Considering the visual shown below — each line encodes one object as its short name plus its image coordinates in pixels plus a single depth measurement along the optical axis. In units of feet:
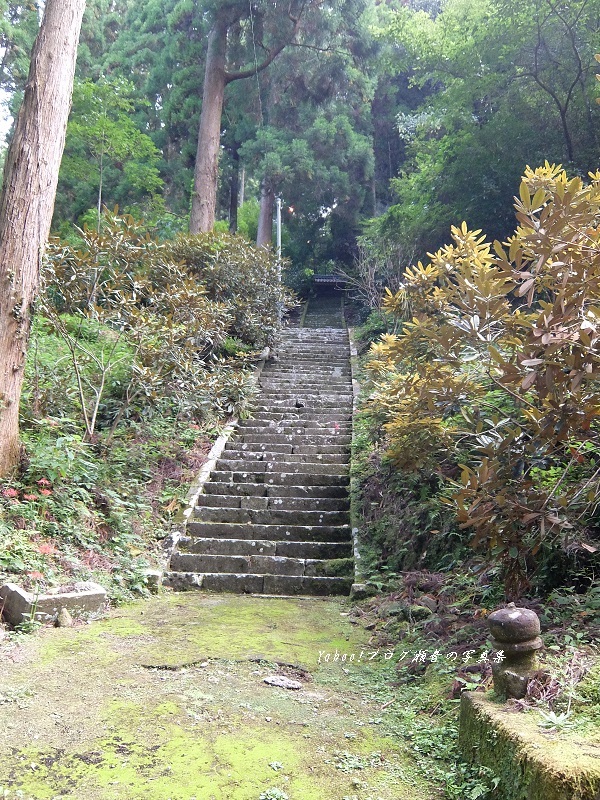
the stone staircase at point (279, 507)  19.48
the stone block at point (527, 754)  6.03
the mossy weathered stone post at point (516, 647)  8.10
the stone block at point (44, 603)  13.80
